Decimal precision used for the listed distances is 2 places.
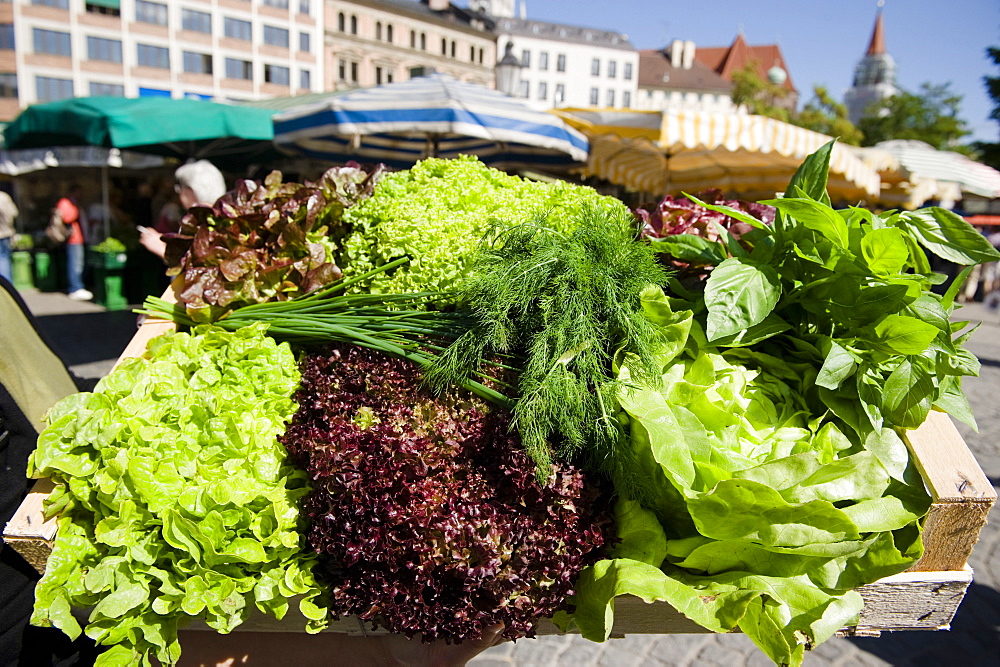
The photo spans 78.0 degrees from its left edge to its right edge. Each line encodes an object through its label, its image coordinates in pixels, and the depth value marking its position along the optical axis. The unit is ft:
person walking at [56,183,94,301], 36.76
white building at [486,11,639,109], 237.86
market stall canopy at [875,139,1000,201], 35.35
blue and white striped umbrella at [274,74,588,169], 15.80
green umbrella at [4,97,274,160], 18.67
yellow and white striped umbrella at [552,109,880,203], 17.99
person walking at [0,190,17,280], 29.01
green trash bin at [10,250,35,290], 39.70
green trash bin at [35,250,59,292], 39.34
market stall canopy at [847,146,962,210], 29.19
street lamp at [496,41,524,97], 25.00
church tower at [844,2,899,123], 305.53
